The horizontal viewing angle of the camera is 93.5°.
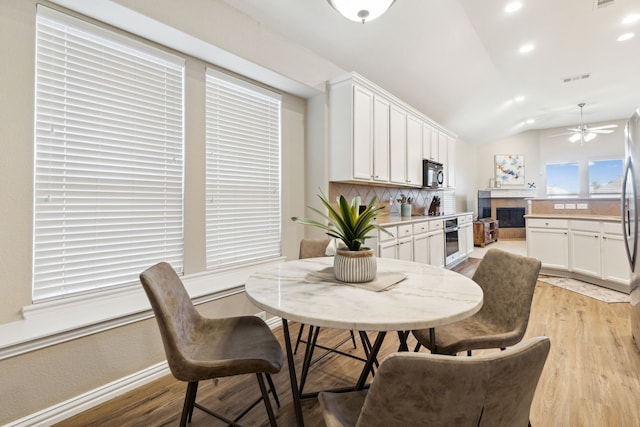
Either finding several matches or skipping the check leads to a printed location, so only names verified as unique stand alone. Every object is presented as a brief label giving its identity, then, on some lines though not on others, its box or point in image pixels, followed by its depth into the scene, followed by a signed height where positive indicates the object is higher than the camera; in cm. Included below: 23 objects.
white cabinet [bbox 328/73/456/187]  325 +101
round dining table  98 -32
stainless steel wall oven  489 -41
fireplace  892 -1
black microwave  485 +73
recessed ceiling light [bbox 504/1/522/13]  304 +216
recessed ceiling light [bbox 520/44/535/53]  391 +223
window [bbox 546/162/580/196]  832 +106
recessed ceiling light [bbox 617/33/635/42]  371 +225
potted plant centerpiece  142 -13
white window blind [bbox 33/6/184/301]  178 +41
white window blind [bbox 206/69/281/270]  264 +44
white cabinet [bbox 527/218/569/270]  427 -37
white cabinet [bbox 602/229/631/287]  346 -51
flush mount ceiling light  176 +126
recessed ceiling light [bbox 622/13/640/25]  334 +223
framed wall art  895 +142
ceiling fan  641 +179
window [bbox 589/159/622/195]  770 +103
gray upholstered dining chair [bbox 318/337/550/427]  57 -33
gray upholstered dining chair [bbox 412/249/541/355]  135 -49
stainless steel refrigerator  214 +8
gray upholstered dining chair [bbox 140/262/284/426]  117 -58
